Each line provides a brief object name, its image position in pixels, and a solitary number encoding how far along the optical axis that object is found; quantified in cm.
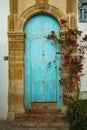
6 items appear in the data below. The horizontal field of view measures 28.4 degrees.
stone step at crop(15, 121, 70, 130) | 429
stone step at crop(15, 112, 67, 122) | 447
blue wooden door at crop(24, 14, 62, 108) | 465
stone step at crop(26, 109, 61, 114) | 460
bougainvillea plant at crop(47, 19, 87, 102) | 452
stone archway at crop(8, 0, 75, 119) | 458
